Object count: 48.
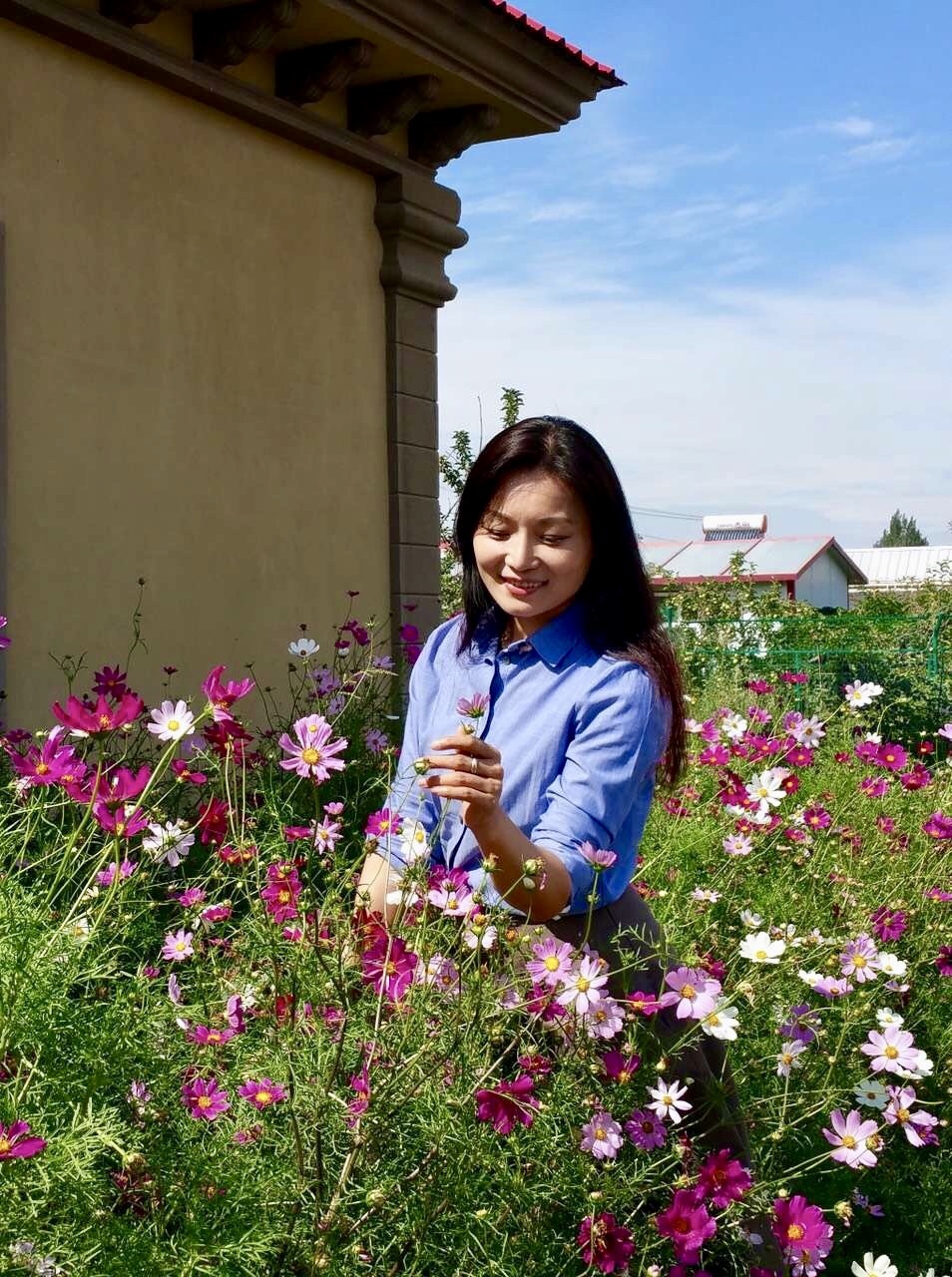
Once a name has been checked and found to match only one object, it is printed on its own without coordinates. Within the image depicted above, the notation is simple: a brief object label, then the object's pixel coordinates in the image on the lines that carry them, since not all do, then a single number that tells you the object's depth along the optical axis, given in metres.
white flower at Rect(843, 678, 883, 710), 4.42
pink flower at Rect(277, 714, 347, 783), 2.11
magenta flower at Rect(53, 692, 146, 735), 2.06
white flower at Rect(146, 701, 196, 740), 2.20
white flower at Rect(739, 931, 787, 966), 2.47
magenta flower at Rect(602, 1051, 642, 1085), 2.09
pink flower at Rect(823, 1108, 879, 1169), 2.30
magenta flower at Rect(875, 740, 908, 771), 4.32
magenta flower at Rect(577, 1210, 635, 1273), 2.03
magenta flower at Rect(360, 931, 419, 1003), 2.10
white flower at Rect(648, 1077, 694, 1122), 2.19
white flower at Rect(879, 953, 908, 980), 2.64
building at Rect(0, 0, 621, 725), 5.56
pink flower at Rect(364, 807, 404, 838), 2.18
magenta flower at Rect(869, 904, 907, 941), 3.48
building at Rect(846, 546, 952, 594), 67.38
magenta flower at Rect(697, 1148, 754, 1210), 2.12
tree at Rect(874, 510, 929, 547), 102.24
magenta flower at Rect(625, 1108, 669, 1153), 2.20
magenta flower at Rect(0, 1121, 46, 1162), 1.62
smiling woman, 2.30
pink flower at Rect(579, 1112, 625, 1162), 2.08
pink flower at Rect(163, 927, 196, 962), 2.37
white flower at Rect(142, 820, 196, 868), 2.25
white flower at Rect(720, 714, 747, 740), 4.42
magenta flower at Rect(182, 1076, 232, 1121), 1.99
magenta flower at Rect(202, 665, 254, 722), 2.04
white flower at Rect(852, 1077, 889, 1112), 2.52
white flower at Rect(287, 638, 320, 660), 4.29
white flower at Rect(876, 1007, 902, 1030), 2.64
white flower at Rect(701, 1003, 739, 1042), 2.13
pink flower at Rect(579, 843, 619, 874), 2.11
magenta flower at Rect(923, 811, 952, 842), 3.76
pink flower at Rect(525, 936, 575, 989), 2.02
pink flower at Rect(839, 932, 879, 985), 2.65
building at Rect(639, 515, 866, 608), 43.41
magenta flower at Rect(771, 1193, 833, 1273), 2.15
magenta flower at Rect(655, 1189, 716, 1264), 2.08
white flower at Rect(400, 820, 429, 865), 2.05
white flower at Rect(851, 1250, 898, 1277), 2.27
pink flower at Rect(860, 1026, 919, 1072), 2.47
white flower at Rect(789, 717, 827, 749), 4.13
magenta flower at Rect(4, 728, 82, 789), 2.23
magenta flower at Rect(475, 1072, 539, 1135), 1.94
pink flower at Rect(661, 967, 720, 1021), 2.13
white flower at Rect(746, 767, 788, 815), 3.63
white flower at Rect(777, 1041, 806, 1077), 2.45
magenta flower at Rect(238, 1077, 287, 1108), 1.98
